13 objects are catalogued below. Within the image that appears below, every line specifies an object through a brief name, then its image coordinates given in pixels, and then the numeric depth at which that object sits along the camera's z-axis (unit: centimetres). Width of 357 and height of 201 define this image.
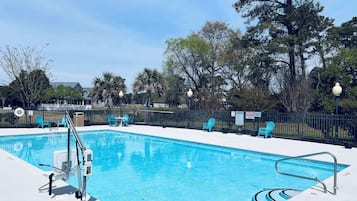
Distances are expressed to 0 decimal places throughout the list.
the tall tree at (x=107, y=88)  2906
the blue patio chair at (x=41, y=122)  1457
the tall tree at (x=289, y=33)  1892
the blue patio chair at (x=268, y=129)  1180
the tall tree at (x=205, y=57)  2719
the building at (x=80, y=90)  4846
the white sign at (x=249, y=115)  1226
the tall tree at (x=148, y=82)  2665
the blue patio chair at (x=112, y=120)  1653
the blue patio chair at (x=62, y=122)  1507
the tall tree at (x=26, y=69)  2214
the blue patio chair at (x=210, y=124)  1386
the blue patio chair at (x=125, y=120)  1660
